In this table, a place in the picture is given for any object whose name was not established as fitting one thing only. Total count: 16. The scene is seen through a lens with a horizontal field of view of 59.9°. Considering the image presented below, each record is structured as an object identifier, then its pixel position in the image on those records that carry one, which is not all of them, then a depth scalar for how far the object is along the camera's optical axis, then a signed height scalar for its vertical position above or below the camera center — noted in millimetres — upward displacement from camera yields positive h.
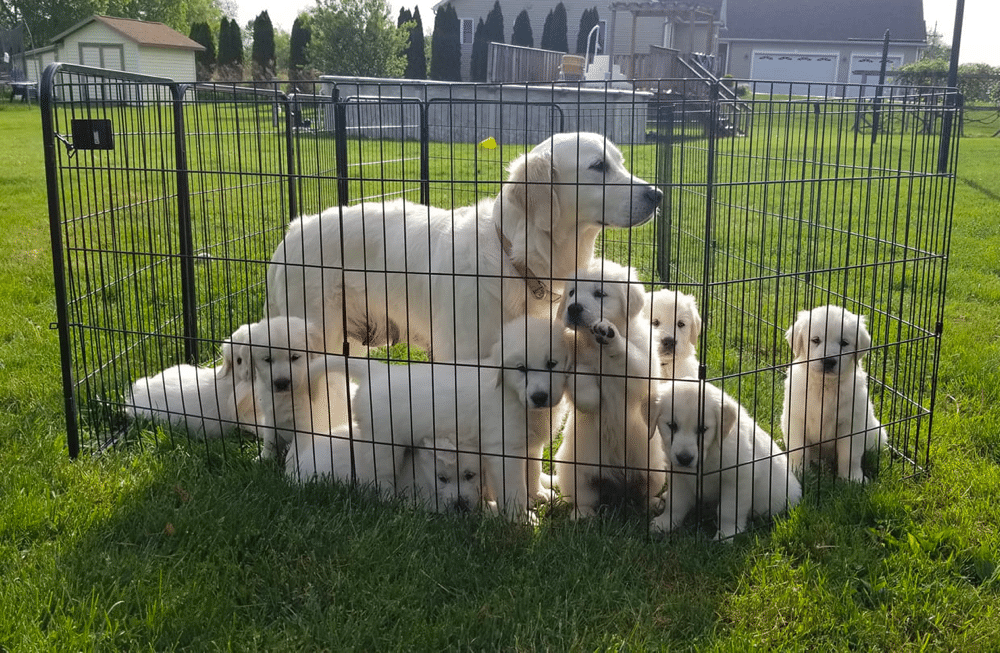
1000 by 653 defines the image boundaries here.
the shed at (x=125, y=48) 40781 +3511
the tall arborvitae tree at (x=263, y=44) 33438 +3031
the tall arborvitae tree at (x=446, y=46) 38125 +3308
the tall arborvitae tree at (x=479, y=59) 37938 +2746
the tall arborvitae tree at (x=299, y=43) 36156 +3303
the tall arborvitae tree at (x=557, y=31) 39094 +4053
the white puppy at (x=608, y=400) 3549 -1117
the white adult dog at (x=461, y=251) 3822 -613
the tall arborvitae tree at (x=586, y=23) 38031 +4314
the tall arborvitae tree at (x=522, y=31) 38759 +4036
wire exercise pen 3918 -979
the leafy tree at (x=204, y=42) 39281 +3598
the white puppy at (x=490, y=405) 3520 -1179
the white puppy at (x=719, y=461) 3418 -1327
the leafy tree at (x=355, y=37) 32062 +3127
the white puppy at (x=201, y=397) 4281 -1383
